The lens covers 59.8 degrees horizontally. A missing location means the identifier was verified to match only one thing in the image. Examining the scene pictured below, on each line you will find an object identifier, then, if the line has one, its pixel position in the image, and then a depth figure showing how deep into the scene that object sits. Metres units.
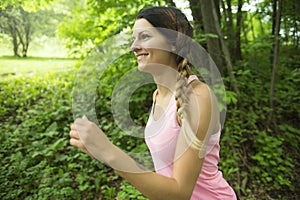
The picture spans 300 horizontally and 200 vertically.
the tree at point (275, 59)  3.56
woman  0.71
